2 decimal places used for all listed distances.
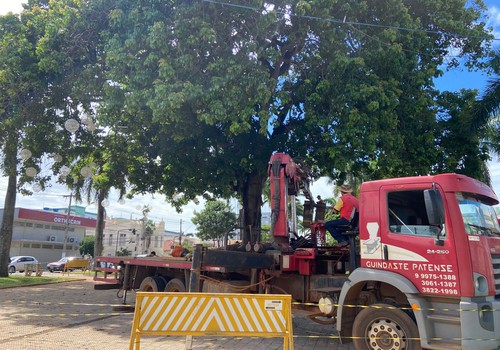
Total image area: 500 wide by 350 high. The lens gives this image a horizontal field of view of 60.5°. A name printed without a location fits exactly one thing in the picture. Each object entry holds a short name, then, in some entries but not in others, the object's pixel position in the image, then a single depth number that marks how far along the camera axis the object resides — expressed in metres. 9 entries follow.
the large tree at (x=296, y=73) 10.90
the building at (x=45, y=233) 45.34
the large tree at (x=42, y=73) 12.75
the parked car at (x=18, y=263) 34.44
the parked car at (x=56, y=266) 37.06
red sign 44.60
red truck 5.40
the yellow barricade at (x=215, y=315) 5.16
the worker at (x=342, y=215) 7.49
